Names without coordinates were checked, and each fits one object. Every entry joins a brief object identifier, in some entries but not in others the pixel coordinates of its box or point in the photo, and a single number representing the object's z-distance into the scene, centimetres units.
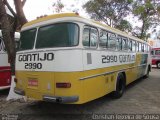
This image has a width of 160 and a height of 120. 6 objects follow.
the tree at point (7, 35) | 487
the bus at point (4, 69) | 534
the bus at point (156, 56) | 1496
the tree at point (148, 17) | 963
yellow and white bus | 337
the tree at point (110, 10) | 1536
